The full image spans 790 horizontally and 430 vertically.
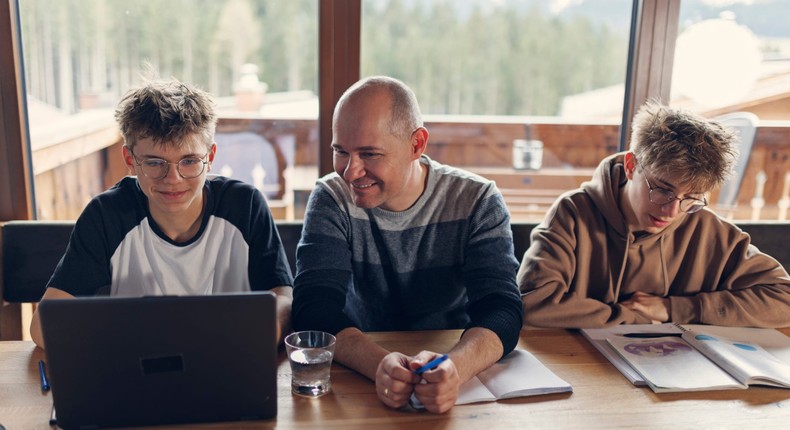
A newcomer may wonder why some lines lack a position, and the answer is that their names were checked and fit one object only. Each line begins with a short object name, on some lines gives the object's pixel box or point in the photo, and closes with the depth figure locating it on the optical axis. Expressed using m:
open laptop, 1.05
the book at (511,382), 1.30
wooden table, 1.20
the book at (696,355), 1.38
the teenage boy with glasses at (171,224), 1.60
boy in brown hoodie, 1.69
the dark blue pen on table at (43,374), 1.28
